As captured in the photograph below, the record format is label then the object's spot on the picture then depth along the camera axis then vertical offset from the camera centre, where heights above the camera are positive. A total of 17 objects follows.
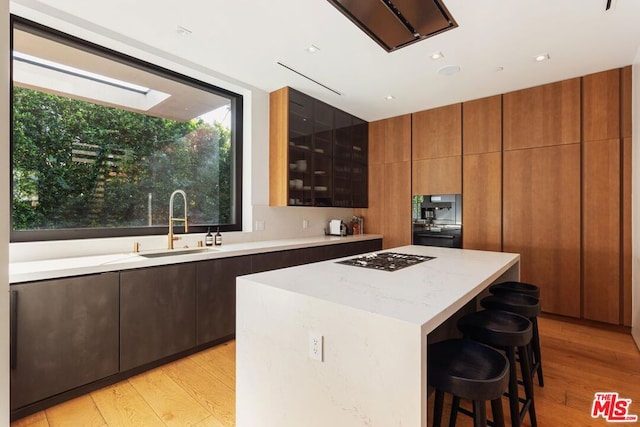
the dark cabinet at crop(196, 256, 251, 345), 2.49 -0.72
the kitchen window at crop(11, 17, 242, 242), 2.17 +0.61
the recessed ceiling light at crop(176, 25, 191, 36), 2.33 +1.43
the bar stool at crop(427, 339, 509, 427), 1.10 -0.64
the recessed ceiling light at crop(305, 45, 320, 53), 2.61 +1.43
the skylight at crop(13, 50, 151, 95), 2.21 +1.14
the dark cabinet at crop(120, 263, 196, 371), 2.07 -0.75
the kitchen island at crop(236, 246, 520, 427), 0.99 -0.50
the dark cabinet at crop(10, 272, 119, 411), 1.67 -0.74
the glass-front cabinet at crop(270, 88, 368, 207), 3.57 +0.78
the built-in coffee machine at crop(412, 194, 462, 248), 4.02 -0.12
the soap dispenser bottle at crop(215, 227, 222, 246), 3.05 -0.27
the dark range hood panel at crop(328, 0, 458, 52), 1.89 +1.32
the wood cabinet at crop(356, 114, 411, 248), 4.48 +0.48
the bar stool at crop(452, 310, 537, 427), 1.44 -0.63
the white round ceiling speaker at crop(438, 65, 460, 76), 2.96 +1.43
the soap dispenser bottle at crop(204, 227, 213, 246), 3.00 -0.28
